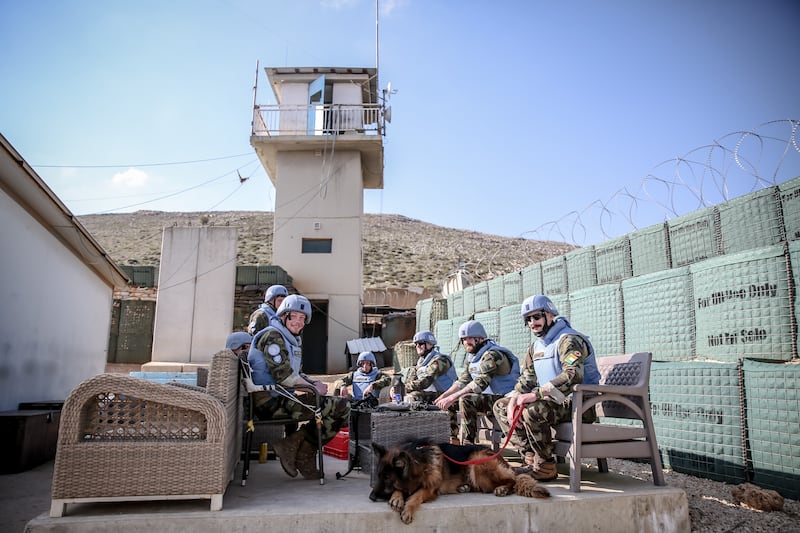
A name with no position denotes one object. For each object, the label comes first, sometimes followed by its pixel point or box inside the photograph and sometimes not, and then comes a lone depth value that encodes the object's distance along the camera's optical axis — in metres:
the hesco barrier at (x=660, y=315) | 5.37
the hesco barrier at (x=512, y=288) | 9.48
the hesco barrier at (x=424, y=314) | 13.72
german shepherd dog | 3.54
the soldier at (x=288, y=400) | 4.39
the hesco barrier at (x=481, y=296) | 10.77
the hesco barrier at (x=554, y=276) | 8.16
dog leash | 4.12
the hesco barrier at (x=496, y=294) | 10.09
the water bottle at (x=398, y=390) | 7.65
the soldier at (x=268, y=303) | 6.46
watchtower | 17.56
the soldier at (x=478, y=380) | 5.39
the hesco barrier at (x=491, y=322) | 9.32
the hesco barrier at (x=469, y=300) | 11.42
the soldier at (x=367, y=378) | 7.97
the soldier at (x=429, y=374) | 6.56
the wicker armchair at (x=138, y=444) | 3.20
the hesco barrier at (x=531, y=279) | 8.83
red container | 5.91
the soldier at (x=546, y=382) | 4.13
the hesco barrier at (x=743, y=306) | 4.39
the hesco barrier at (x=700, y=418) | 4.55
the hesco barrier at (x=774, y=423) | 4.04
